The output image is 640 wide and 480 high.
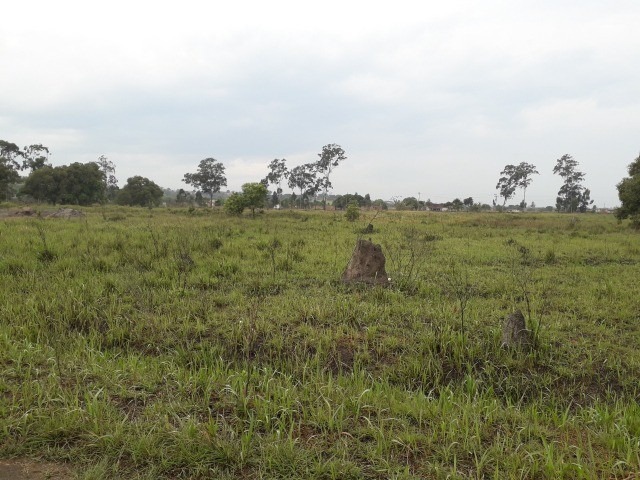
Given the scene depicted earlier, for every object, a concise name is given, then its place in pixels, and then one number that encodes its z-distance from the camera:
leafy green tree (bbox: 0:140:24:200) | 38.16
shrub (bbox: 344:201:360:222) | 29.59
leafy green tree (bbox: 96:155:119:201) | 75.44
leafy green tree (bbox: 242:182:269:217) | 34.03
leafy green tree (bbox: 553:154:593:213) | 72.62
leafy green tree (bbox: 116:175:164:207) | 55.53
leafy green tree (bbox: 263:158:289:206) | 73.75
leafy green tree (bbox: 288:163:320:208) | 74.25
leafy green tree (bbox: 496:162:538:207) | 76.31
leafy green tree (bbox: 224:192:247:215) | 34.19
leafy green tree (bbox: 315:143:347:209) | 68.19
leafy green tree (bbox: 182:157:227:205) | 72.12
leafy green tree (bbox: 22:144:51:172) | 64.41
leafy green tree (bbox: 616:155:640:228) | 22.06
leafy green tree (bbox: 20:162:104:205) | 43.47
